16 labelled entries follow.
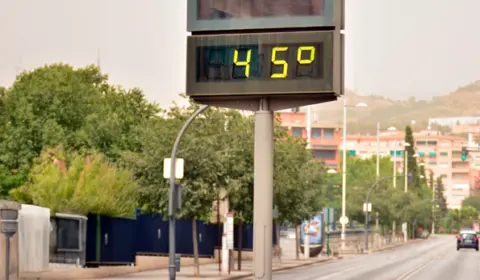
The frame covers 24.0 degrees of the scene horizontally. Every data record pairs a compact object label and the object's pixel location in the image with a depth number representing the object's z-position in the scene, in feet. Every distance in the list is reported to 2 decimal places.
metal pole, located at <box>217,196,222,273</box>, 170.27
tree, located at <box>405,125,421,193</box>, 627.95
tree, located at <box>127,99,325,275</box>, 160.76
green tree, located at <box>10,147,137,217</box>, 155.22
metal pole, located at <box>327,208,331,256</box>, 284.12
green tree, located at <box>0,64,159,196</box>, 262.06
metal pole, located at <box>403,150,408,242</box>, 519.40
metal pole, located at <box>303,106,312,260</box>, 255.29
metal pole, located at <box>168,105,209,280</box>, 123.07
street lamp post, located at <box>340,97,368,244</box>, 299.17
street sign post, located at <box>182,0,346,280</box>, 62.34
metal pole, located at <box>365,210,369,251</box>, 336.35
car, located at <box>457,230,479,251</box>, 369.71
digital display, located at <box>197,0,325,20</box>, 62.23
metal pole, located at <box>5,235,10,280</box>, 93.97
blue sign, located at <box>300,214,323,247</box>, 267.18
